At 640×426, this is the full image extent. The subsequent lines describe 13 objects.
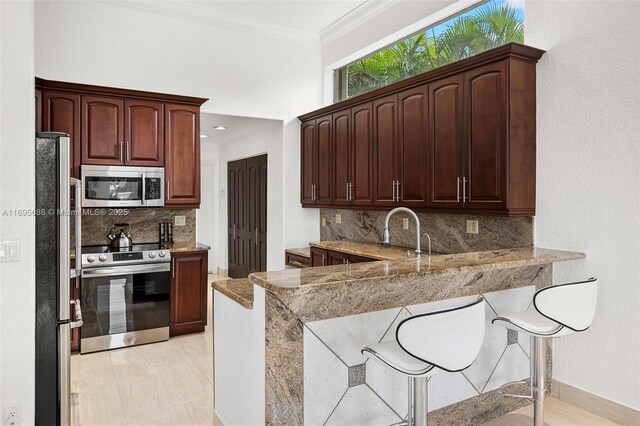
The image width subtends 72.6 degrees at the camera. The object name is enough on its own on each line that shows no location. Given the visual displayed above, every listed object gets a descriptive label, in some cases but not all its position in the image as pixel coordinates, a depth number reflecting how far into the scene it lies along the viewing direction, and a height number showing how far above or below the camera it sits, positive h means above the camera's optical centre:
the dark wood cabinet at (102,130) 4.01 +0.75
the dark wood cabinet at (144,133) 4.20 +0.76
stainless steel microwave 4.03 +0.23
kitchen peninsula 1.90 -0.62
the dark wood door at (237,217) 6.89 -0.10
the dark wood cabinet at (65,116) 3.83 +0.84
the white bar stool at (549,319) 2.24 -0.58
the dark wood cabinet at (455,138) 3.01 +0.59
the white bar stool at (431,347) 1.71 -0.55
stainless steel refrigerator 2.24 -0.34
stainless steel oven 3.87 -0.81
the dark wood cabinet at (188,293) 4.30 -0.83
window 3.49 +1.55
